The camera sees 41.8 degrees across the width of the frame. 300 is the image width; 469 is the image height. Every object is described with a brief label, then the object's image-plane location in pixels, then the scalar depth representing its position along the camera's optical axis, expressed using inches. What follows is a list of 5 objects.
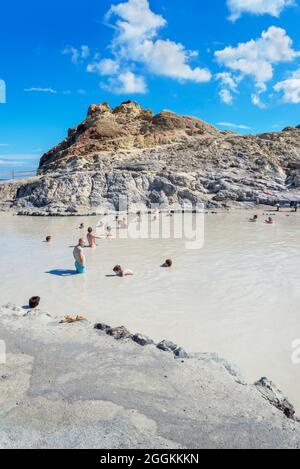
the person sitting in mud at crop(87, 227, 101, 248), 627.8
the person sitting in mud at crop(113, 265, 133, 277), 447.5
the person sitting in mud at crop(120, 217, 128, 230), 860.0
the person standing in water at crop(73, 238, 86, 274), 463.2
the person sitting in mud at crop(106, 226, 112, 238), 753.0
